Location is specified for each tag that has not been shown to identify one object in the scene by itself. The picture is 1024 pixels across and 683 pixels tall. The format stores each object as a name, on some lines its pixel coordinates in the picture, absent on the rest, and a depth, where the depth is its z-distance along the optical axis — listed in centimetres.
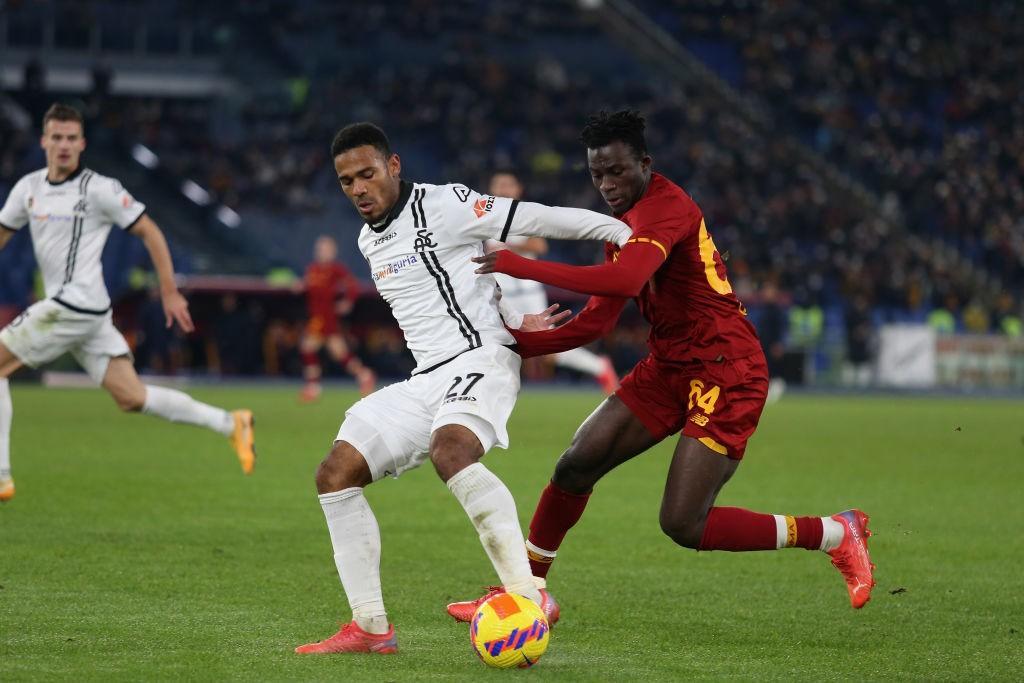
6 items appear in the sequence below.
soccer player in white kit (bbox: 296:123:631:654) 1117
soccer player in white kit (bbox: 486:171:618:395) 2530
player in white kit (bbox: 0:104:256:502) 1987
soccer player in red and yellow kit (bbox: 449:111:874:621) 1239
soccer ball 1076
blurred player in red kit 4653
